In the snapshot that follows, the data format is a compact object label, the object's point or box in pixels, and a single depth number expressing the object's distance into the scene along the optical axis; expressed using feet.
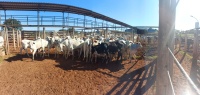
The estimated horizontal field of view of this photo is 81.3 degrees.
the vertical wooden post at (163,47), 4.42
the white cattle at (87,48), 21.08
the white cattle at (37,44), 20.42
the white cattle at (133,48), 21.27
